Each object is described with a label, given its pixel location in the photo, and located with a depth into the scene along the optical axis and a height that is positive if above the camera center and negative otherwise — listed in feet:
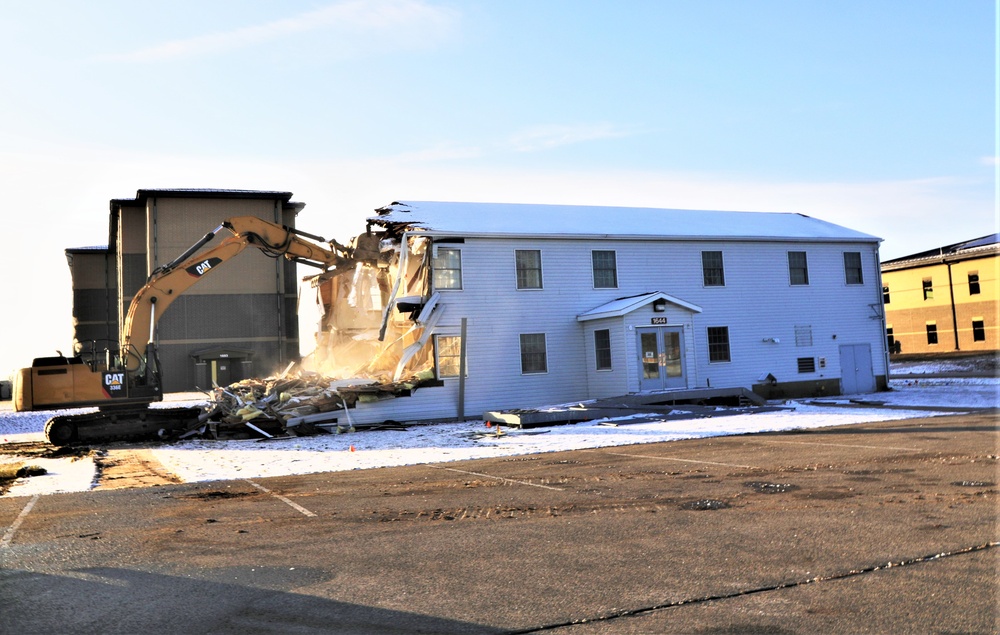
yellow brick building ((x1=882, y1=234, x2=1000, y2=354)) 177.58 +12.79
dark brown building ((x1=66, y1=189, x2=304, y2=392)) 165.68 +20.45
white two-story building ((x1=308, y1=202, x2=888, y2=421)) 88.94 +7.71
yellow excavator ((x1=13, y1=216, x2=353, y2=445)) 66.90 +1.97
